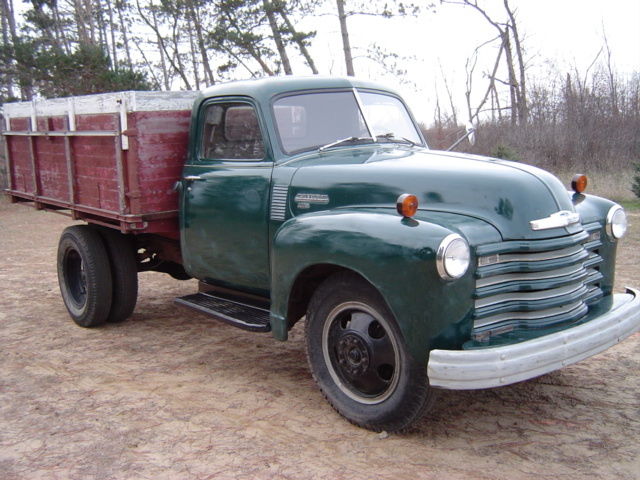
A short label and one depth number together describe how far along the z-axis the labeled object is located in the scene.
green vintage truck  3.05
